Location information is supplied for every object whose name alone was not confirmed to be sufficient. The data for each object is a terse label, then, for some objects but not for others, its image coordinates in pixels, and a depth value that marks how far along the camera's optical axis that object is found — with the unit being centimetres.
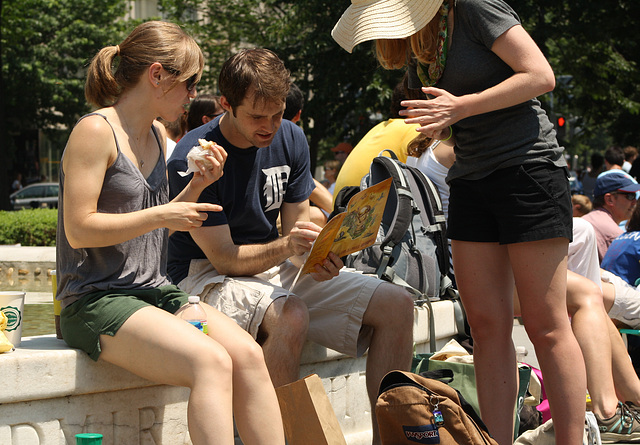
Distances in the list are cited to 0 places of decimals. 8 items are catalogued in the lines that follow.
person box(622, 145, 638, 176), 1414
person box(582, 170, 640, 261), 682
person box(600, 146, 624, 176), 1201
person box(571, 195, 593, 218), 923
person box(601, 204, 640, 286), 571
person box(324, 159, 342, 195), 1329
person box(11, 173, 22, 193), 3545
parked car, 3044
